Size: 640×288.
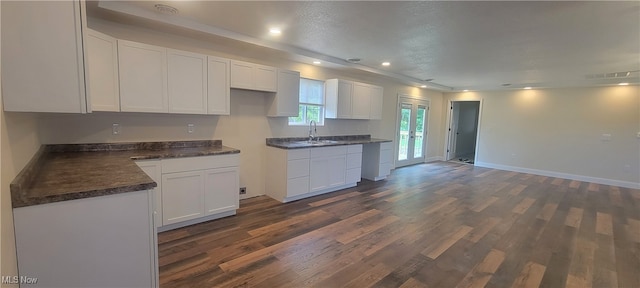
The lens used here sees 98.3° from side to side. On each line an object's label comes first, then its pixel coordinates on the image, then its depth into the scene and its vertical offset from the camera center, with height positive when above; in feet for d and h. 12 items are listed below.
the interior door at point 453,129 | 28.58 -0.65
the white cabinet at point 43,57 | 4.39 +0.89
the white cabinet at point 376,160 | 18.86 -2.77
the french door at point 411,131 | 23.91 -0.84
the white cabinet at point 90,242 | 4.73 -2.44
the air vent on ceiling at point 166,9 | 8.74 +3.39
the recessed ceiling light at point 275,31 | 10.53 +3.34
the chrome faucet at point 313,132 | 16.68 -0.82
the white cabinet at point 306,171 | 13.56 -2.77
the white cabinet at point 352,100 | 16.83 +1.29
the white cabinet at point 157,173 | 9.25 -2.01
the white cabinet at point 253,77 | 12.02 +1.82
